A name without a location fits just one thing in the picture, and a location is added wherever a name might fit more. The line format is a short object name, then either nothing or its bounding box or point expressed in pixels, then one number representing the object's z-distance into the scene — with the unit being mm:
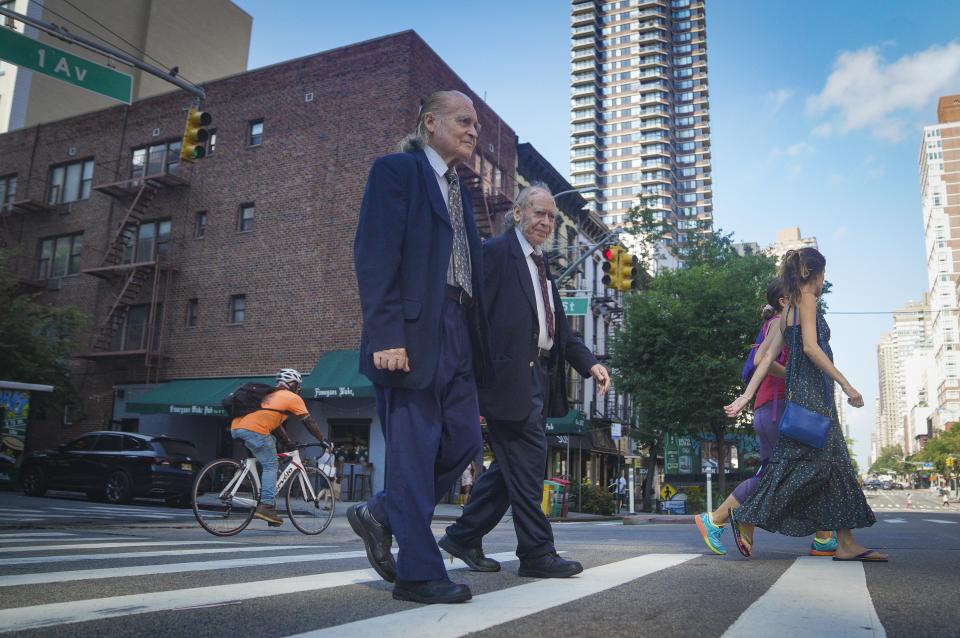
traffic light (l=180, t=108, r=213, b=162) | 12805
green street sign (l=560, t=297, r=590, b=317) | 17438
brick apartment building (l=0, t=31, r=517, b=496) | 25641
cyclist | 8375
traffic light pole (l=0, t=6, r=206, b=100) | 10781
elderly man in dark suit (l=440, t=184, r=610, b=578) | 3998
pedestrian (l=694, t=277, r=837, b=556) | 5270
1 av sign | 10438
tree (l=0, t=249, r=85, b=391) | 23234
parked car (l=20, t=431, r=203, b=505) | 15914
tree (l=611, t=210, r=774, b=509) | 30797
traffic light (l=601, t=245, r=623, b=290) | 17141
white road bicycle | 8086
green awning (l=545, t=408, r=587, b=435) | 27406
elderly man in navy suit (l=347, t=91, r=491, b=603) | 3148
